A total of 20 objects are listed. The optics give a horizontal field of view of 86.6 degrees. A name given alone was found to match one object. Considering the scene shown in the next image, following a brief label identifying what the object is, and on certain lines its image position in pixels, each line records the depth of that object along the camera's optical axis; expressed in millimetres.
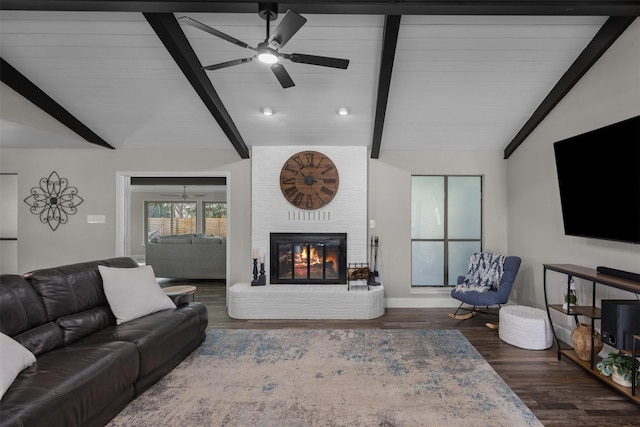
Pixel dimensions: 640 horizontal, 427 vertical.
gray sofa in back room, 6277
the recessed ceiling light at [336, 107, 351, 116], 3928
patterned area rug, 2150
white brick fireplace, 4824
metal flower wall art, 4938
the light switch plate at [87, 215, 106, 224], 4992
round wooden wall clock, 4816
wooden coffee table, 3704
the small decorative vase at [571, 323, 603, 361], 2836
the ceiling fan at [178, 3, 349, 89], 2166
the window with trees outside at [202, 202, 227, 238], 10844
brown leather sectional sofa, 1708
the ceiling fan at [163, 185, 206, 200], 10238
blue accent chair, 3941
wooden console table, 2370
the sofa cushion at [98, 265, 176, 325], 2755
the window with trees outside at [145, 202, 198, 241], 10672
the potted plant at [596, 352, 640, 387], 2441
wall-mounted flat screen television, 2508
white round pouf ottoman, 3287
